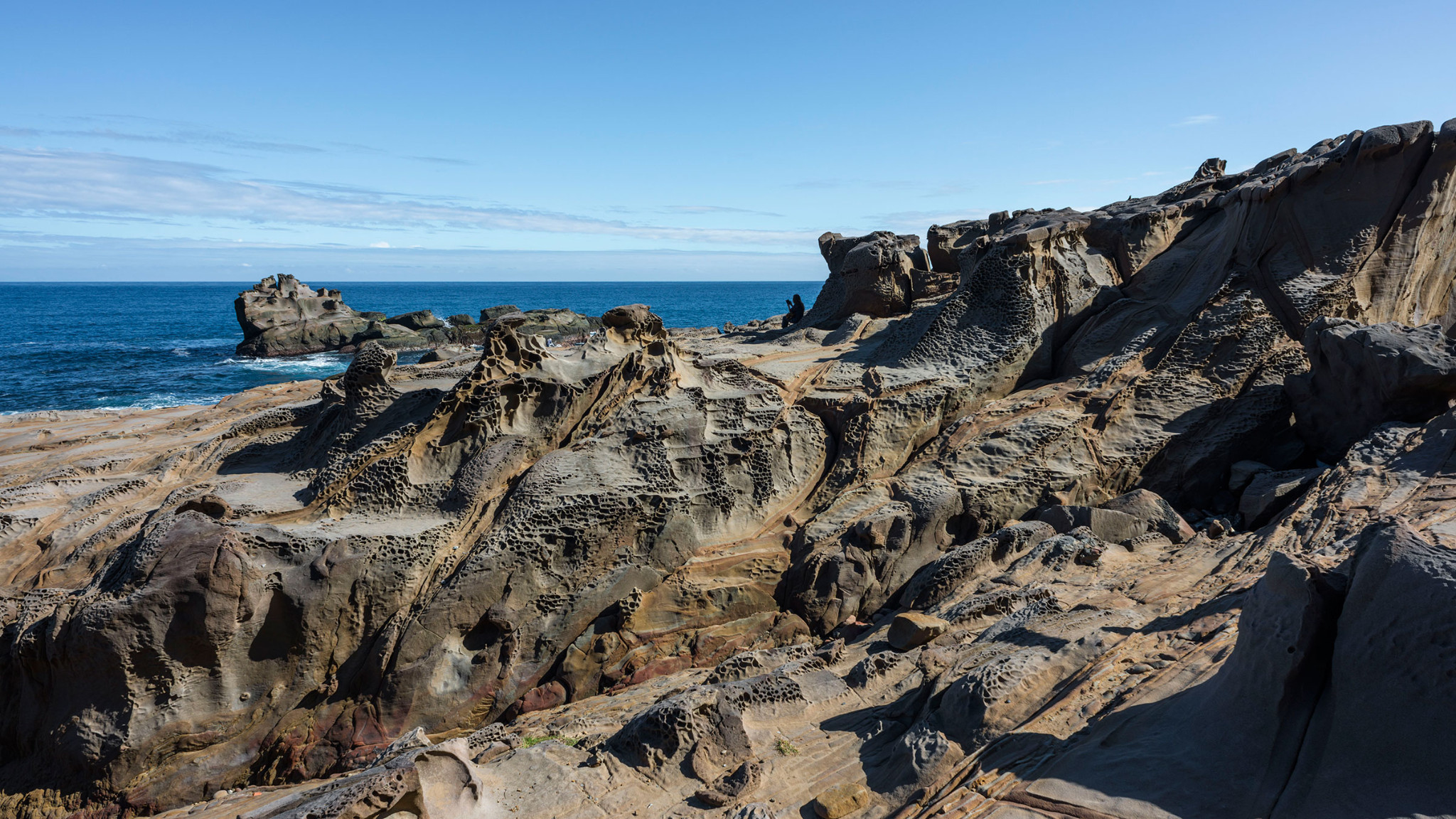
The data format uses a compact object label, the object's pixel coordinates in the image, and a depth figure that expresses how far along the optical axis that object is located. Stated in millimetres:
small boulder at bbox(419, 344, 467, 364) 18375
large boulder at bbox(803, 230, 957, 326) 13523
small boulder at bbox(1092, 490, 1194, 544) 7988
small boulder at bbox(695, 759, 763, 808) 4891
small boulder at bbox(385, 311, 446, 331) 39531
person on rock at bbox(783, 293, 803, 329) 18078
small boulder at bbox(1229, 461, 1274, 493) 8773
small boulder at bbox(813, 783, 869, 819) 4566
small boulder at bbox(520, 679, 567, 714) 7574
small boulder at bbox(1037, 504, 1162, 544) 8047
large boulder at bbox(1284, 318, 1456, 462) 7688
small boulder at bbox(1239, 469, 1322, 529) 7742
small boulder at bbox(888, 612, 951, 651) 6625
